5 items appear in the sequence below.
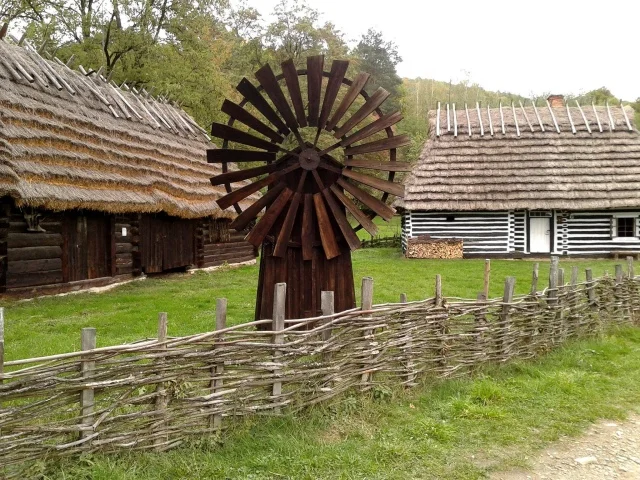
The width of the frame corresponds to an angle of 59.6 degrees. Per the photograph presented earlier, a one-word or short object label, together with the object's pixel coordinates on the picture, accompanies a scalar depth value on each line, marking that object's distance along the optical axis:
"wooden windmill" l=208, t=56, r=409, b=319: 6.91
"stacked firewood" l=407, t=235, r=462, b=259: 19.89
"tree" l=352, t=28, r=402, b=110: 43.88
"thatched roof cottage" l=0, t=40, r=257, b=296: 11.05
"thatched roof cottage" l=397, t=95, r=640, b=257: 19.88
